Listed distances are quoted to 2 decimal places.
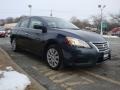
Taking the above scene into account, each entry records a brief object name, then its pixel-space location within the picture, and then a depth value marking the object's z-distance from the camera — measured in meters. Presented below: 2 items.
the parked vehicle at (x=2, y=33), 12.16
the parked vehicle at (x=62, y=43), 2.88
